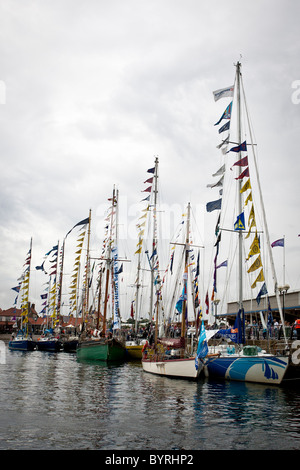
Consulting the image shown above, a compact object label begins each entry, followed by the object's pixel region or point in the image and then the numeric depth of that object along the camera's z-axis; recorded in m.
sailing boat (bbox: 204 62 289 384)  22.48
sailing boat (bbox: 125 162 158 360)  42.22
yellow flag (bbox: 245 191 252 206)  25.30
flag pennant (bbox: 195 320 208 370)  22.66
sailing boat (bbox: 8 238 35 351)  59.53
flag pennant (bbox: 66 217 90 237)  43.04
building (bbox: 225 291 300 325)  38.41
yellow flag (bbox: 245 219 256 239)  24.30
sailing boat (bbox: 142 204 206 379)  24.77
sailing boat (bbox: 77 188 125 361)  37.97
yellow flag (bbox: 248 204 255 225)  24.58
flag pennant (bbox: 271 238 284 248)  31.88
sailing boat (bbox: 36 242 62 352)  58.49
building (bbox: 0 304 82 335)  116.10
